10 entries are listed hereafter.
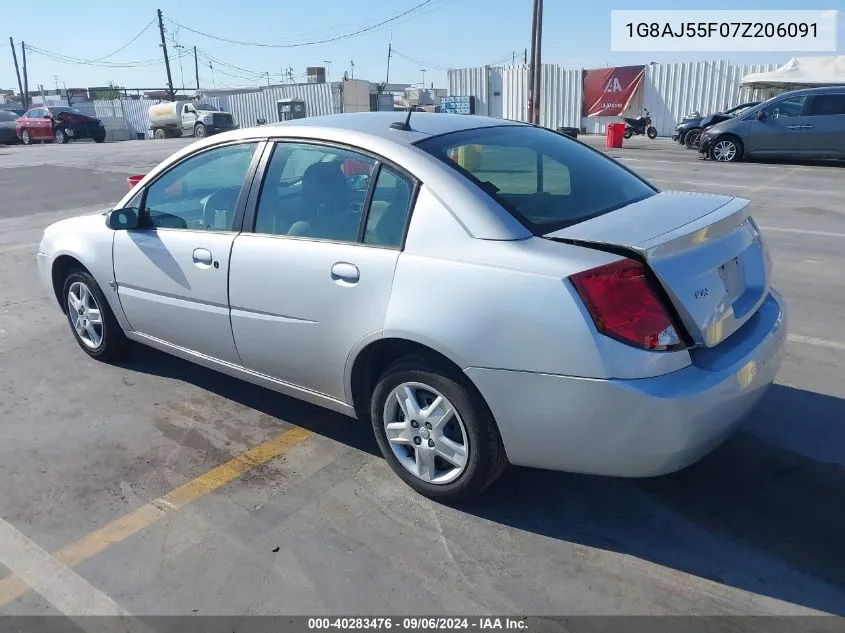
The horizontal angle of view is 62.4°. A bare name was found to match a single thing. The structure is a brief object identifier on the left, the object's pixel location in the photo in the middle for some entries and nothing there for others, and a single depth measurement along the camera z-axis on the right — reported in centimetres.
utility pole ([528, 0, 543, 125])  2352
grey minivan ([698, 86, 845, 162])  1530
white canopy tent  2391
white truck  3538
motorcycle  2655
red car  3325
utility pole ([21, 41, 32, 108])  7131
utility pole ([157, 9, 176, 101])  5766
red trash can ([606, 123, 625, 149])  2294
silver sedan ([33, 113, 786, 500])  250
